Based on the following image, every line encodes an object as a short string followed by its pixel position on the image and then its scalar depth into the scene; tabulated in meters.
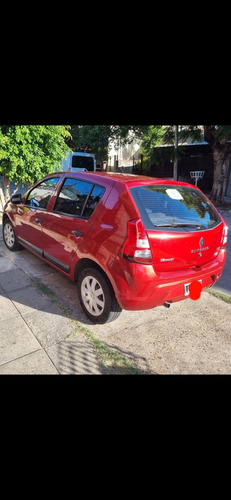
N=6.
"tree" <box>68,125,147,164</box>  15.47
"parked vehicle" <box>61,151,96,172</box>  13.88
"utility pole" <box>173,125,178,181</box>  11.16
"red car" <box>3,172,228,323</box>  2.18
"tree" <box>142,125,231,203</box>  10.28
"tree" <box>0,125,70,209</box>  5.73
